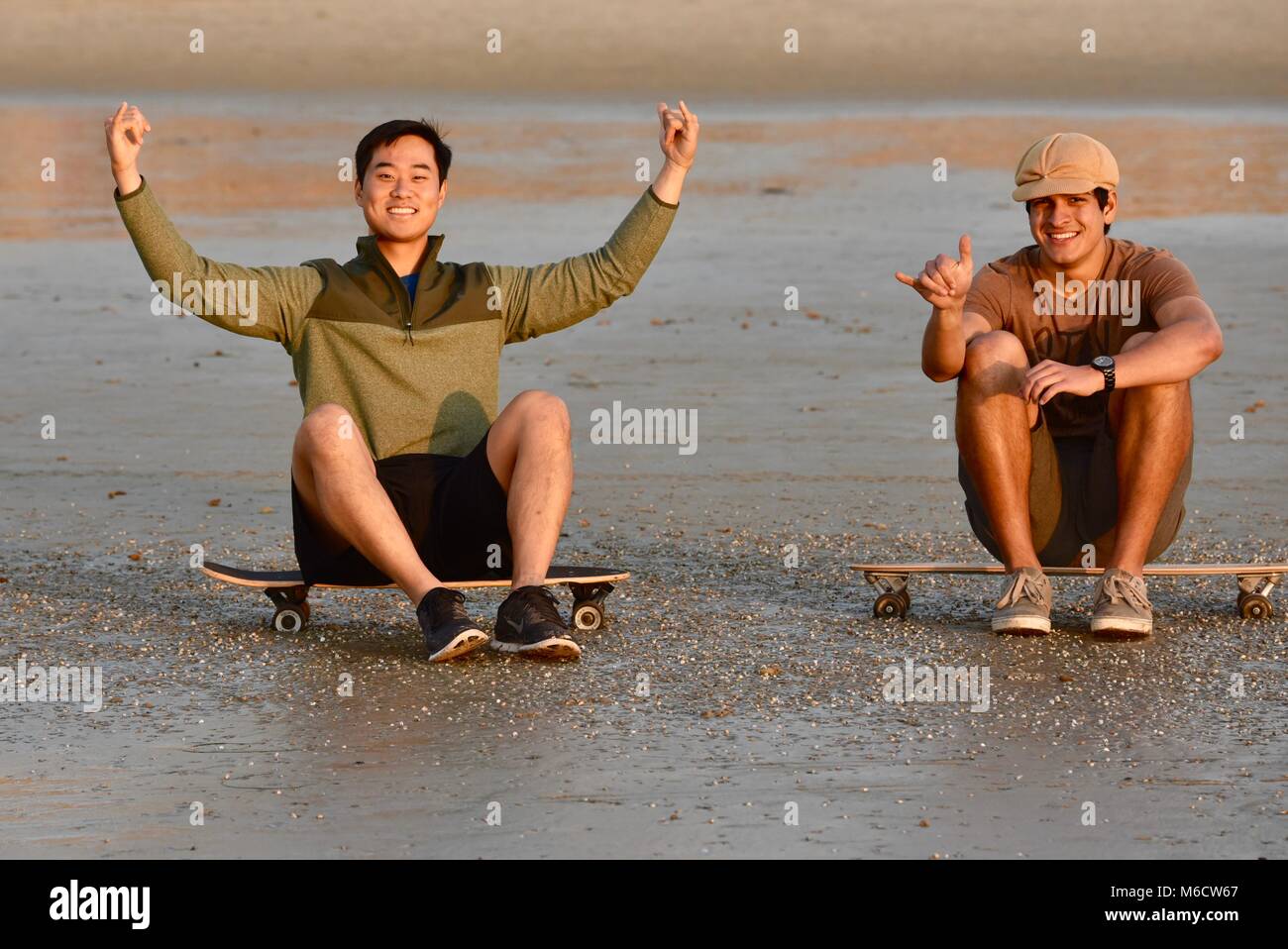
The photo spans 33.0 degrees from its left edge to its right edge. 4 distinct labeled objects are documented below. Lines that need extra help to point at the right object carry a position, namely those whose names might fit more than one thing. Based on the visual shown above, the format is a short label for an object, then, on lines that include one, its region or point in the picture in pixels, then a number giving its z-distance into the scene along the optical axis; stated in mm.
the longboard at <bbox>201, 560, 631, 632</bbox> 5801
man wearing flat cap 5535
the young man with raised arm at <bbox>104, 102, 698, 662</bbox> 5480
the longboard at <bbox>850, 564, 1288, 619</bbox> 5836
